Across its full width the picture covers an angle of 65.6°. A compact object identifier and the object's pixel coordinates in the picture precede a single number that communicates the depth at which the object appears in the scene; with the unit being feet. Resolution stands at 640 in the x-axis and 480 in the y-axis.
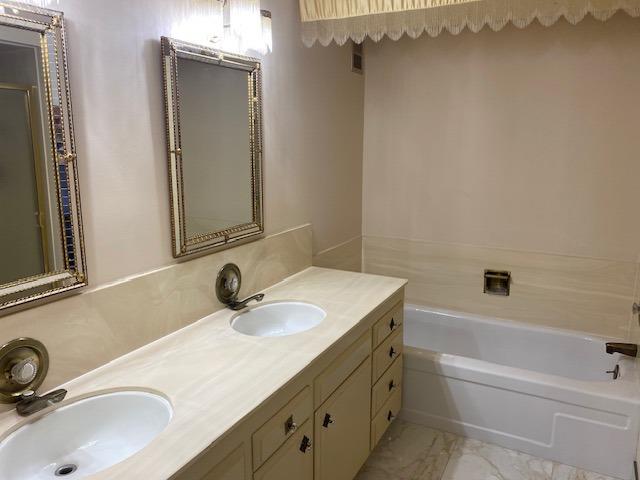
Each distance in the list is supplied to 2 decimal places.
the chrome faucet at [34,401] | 3.75
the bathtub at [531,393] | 6.75
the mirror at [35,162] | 3.70
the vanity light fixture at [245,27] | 5.53
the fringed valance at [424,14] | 6.09
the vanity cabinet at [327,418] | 3.85
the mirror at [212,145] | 5.20
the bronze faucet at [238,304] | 6.04
